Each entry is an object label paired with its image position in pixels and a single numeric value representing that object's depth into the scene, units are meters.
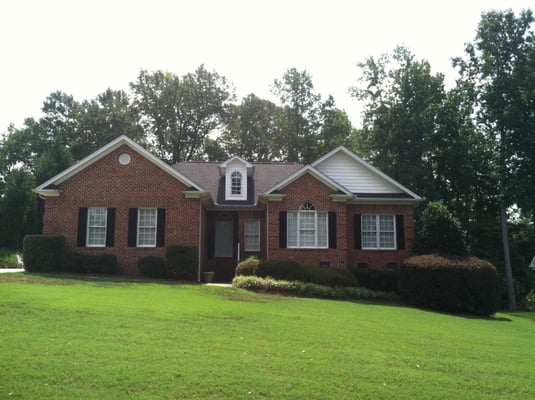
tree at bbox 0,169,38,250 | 36.97
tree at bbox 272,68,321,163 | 46.53
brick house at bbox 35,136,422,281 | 22.20
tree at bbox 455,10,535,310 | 28.23
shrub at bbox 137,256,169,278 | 21.48
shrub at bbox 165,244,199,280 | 21.28
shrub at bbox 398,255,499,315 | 18.05
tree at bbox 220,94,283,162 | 48.47
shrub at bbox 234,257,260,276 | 20.14
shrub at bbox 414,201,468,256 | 20.77
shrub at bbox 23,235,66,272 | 21.22
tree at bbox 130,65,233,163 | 47.91
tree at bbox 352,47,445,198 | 33.53
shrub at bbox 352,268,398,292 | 21.02
